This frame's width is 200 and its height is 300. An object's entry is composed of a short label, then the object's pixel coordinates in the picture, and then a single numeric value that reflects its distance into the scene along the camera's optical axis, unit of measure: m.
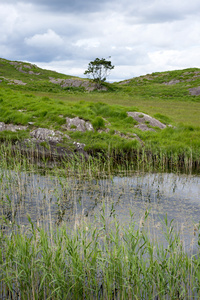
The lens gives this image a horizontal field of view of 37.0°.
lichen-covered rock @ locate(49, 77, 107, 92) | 69.98
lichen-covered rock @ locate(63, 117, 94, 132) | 22.27
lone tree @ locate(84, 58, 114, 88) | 71.19
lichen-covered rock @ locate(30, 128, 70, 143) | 21.04
